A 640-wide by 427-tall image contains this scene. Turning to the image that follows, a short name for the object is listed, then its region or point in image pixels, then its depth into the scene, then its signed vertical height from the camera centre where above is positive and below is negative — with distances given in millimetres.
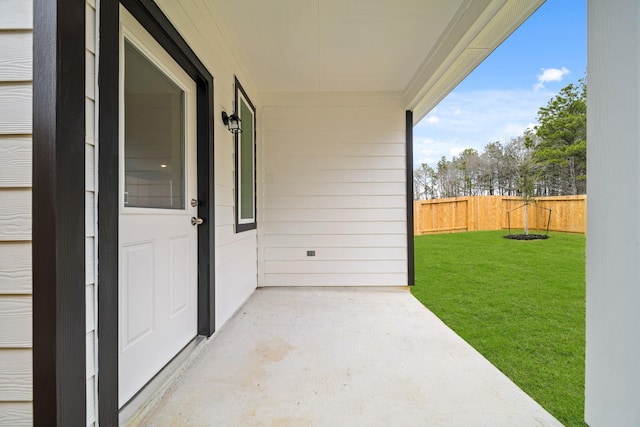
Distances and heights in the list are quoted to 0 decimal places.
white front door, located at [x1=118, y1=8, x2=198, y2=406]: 1361 +19
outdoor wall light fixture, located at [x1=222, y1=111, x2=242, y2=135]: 2566 +858
